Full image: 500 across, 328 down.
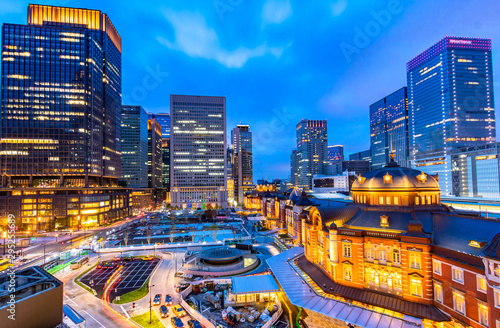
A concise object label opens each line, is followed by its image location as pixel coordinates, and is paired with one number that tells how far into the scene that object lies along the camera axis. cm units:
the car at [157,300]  4000
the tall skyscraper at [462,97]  14038
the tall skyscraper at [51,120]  10744
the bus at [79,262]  5780
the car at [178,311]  3656
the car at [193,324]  3307
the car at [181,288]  4460
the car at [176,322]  3343
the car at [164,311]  3642
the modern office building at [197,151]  17450
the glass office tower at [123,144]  19950
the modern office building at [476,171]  11000
